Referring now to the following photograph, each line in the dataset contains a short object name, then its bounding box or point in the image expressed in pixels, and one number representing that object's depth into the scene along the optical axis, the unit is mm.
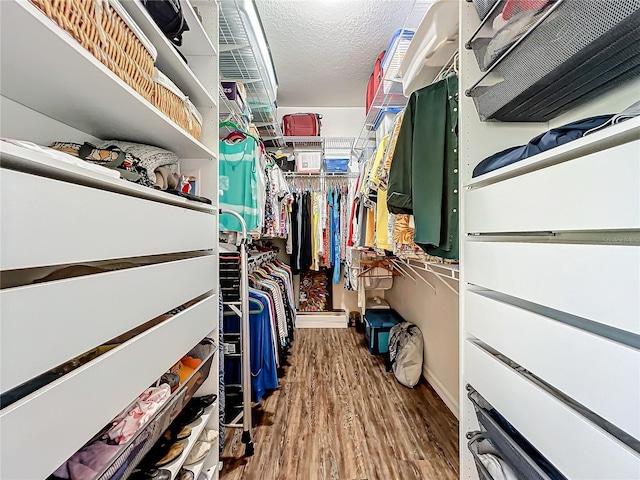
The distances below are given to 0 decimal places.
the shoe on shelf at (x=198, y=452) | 1096
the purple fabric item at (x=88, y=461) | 605
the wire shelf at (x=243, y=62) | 1594
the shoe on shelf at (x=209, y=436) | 1212
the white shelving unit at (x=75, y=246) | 428
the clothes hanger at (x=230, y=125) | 1845
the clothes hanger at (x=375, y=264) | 3111
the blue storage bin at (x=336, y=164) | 3557
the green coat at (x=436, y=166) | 1155
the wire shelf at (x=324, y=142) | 3500
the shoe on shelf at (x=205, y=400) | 1255
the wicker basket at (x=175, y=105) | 918
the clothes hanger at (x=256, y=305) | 2018
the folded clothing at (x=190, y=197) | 938
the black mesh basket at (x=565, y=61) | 621
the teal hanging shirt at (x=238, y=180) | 1770
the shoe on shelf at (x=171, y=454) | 917
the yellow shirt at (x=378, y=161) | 1631
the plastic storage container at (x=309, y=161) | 3537
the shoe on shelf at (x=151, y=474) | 832
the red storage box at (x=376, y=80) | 2241
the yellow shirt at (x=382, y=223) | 1731
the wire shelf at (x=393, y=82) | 1826
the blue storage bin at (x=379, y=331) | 2832
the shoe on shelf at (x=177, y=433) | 1045
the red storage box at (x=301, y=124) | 3439
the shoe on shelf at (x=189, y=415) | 1136
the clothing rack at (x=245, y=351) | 1593
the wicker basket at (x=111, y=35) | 570
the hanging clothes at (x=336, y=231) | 3584
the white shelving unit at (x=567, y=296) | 523
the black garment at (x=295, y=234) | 3588
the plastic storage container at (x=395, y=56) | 1817
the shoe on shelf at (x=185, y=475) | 1001
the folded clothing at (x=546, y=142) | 647
